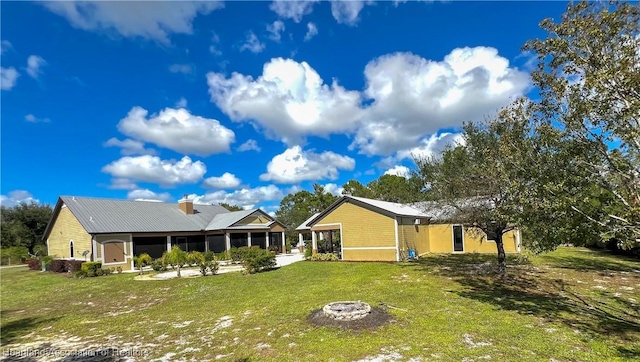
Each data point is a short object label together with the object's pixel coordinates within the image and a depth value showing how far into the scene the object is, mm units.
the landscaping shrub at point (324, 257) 24384
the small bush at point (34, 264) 29242
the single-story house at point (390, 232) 22016
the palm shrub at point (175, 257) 23938
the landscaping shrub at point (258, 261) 20422
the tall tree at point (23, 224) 42188
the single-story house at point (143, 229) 26359
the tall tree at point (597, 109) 7098
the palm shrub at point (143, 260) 24878
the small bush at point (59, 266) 25797
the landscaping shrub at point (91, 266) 22781
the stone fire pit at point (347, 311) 9305
